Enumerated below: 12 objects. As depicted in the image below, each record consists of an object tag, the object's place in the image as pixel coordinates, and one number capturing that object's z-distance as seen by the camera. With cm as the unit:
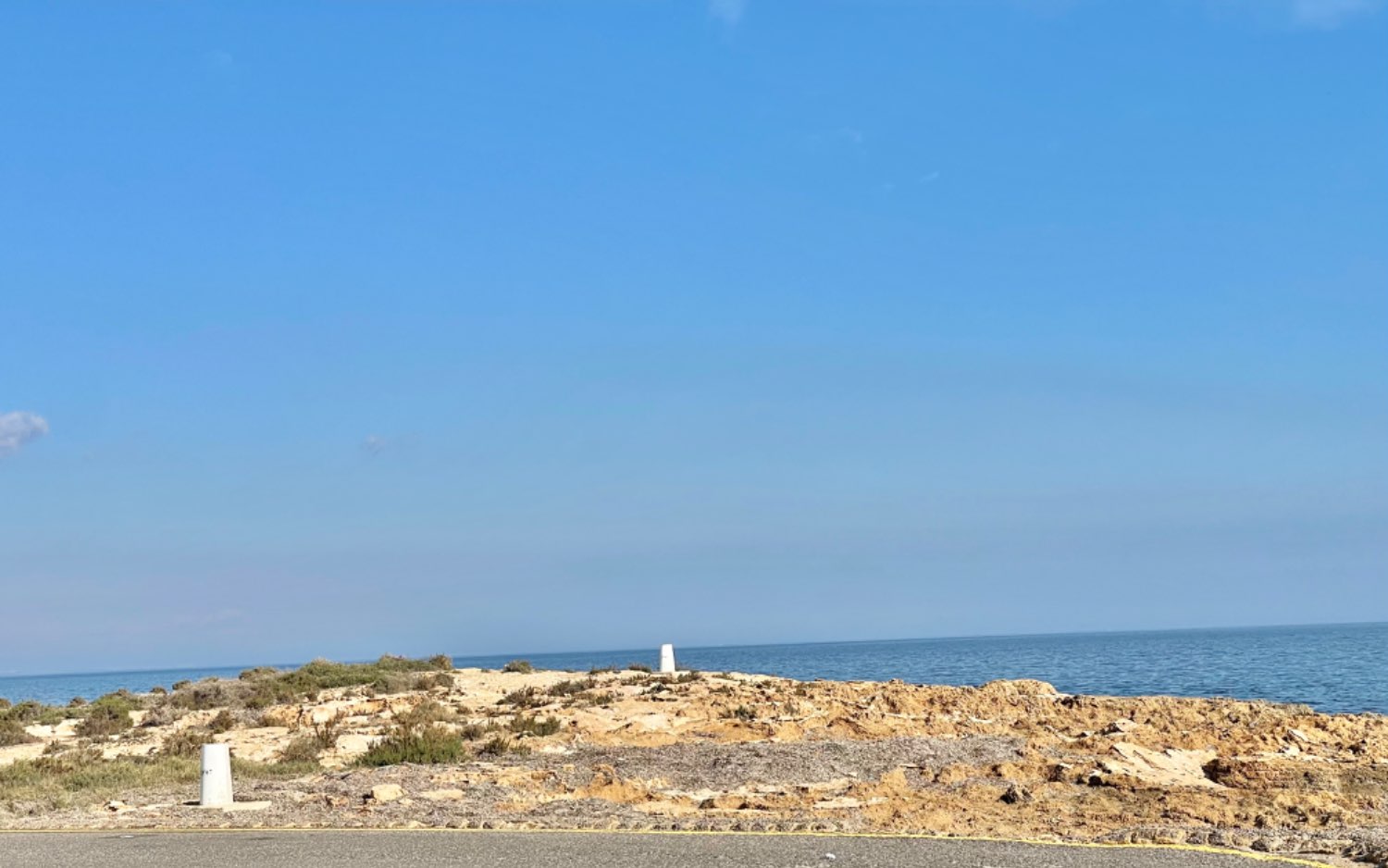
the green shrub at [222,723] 2741
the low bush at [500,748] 2189
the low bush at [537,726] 2456
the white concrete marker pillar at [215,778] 1634
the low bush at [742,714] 2678
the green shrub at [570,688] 3387
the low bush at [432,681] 3634
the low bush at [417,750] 2083
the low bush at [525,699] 3123
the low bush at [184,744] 2345
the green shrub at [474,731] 2408
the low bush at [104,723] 2908
